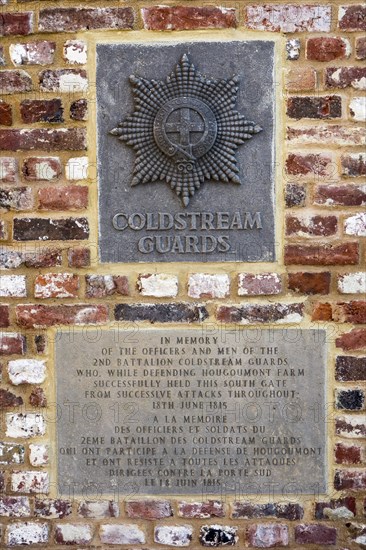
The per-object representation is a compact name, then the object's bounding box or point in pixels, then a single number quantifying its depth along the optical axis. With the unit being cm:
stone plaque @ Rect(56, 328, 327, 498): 245
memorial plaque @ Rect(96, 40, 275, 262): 242
